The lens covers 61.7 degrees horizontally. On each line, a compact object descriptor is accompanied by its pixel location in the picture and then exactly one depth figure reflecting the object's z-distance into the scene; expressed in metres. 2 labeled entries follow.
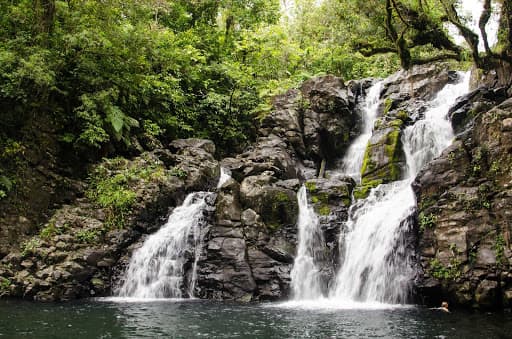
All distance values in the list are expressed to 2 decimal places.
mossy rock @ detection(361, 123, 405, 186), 16.73
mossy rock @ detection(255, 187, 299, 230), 14.95
